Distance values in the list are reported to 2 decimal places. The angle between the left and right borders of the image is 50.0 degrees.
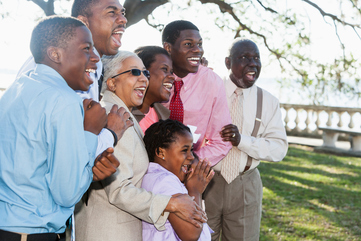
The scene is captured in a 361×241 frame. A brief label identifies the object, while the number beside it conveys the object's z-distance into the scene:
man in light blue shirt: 1.67
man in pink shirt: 3.14
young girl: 2.38
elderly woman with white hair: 2.16
